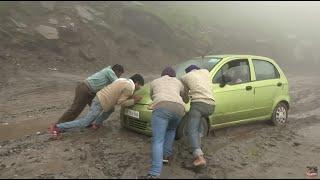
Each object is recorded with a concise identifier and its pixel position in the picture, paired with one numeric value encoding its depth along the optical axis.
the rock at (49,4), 24.81
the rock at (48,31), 22.27
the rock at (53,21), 23.51
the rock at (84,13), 25.20
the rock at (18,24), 22.38
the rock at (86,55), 22.06
